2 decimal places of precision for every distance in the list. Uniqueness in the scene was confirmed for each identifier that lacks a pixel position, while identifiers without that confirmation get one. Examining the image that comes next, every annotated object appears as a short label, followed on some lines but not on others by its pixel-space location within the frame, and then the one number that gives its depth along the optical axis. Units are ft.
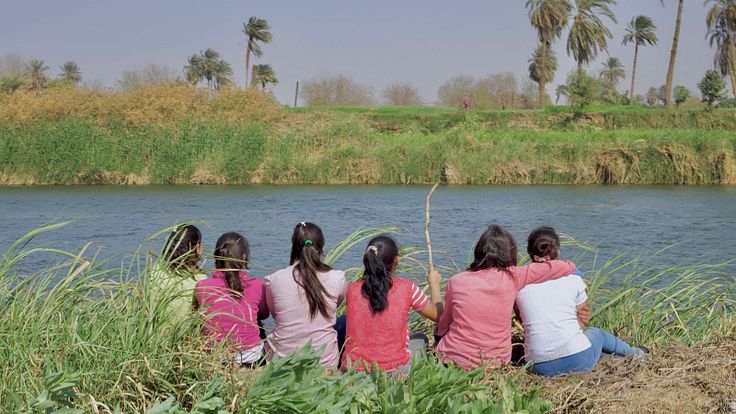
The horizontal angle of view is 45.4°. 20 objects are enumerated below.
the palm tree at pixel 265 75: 202.17
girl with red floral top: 14.75
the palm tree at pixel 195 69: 228.22
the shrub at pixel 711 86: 114.62
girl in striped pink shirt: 15.30
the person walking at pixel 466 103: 130.01
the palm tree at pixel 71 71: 242.06
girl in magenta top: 15.39
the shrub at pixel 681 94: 132.77
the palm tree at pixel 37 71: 216.70
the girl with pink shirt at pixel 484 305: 15.01
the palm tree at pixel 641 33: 191.31
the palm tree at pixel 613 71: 253.65
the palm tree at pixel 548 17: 160.04
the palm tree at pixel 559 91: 171.35
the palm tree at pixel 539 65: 192.66
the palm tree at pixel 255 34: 194.29
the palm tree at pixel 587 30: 159.94
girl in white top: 14.98
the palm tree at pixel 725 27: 174.38
